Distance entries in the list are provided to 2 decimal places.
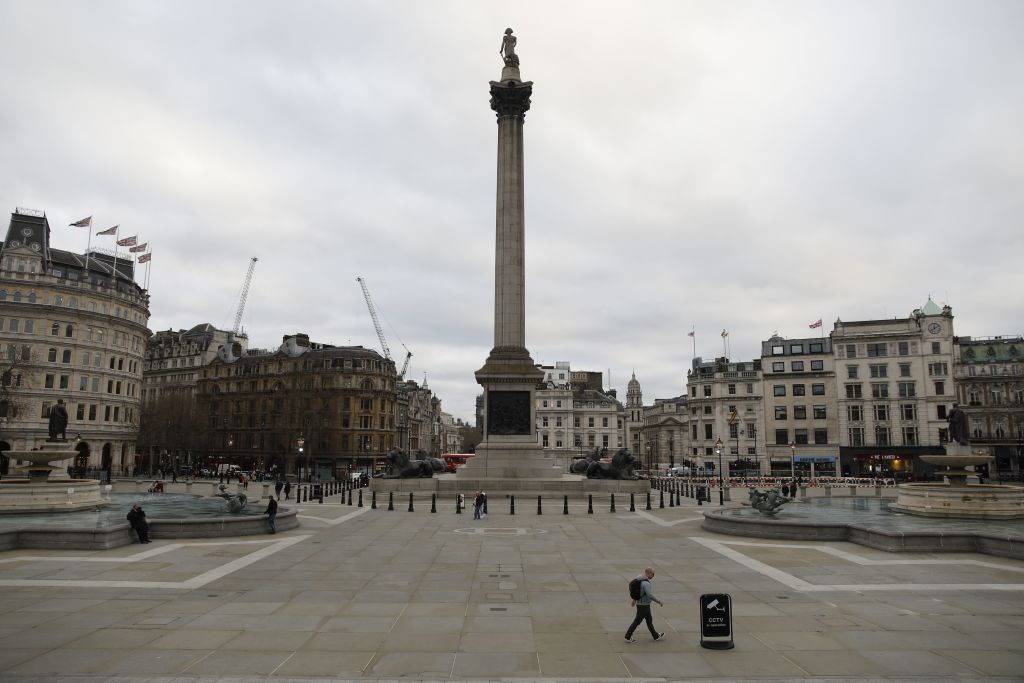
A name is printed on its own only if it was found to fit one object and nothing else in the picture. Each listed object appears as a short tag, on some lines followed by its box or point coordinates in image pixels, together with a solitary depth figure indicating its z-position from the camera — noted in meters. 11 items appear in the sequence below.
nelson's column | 45.12
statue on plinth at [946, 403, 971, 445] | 30.09
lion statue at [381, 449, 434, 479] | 44.09
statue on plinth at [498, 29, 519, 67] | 54.09
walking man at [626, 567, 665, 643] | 11.00
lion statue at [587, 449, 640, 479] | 44.50
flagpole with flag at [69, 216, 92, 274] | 69.92
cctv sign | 10.69
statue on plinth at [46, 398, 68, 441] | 29.20
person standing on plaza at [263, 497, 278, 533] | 24.30
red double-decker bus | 81.56
